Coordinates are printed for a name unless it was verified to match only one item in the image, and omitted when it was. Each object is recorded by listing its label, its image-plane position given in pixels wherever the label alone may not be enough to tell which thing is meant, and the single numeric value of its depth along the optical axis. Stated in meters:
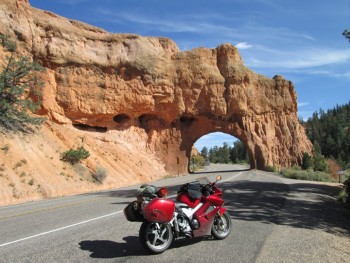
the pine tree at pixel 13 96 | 22.89
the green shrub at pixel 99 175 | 27.46
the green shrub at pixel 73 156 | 27.27
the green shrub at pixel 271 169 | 44.99
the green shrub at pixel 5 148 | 22.20
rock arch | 33.66
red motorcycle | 6.37
